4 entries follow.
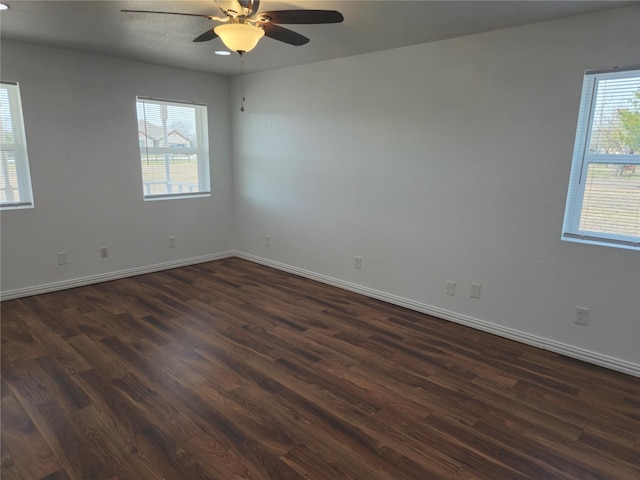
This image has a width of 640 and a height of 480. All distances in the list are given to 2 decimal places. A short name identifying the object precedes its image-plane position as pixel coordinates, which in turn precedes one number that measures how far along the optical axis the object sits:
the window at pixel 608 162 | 2.67
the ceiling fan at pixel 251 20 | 2.16
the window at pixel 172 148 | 4.69
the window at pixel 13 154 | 3.71
